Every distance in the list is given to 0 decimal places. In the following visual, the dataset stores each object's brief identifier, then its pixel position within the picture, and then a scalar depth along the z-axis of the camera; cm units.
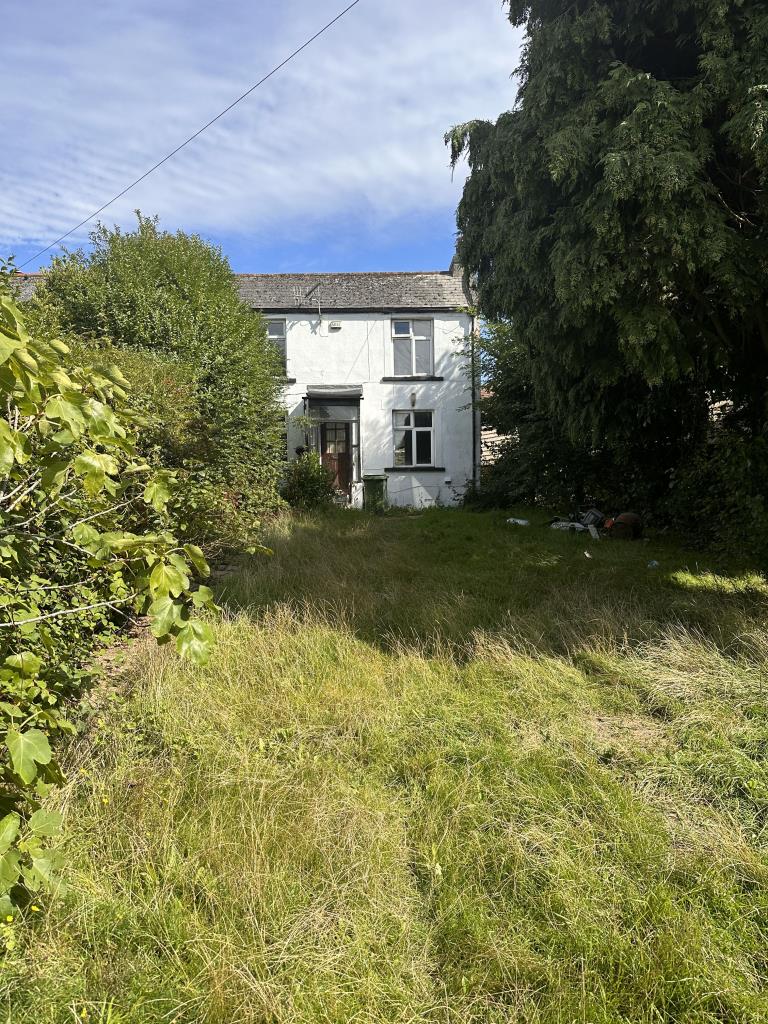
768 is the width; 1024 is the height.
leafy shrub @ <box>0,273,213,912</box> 136
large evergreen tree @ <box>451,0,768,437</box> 462
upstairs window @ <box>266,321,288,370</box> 1619
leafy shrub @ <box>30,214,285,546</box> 692
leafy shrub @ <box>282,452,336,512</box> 1275
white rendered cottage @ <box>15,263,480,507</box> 1608
